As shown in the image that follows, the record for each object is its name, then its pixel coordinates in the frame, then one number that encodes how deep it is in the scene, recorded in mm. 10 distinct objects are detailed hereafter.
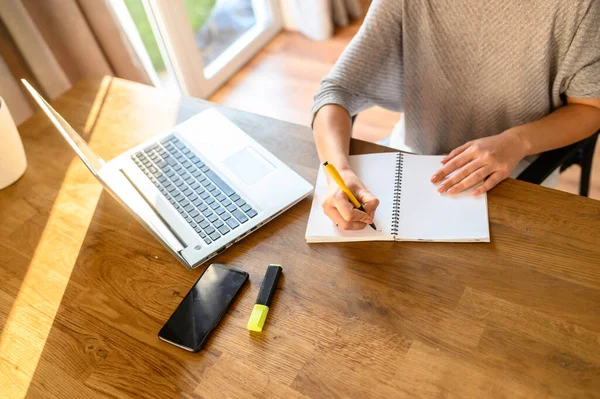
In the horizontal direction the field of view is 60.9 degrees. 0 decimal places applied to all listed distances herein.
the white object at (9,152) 1091
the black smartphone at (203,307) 792
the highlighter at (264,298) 784
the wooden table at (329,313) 701
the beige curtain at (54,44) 1656
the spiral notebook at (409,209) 843
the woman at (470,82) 907
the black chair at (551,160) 998
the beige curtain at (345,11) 2783
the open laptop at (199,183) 902
